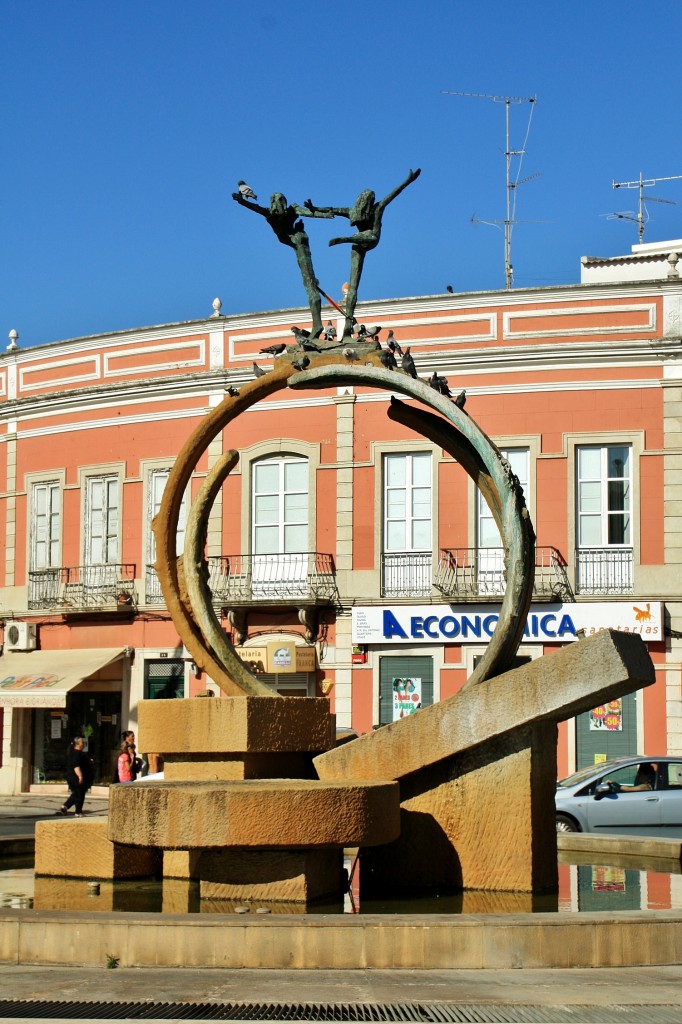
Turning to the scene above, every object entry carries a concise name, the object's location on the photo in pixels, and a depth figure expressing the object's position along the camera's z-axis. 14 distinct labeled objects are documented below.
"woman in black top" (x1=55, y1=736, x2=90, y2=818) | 23.61
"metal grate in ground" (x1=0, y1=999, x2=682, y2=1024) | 7.34
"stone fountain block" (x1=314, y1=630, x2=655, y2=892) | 10.42
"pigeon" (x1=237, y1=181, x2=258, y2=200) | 13.01
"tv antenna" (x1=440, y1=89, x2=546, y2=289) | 33.59
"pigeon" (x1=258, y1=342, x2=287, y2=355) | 12.53
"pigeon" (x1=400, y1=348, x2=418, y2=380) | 11.88
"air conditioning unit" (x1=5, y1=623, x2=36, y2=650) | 31.56
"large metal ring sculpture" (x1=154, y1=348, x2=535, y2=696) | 11.27
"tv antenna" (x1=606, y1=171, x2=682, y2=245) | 36.78
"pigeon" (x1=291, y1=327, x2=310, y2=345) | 12.52
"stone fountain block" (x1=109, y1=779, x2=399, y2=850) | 9.38
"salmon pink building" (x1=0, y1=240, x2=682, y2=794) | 26.84
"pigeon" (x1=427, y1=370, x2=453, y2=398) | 11.94
